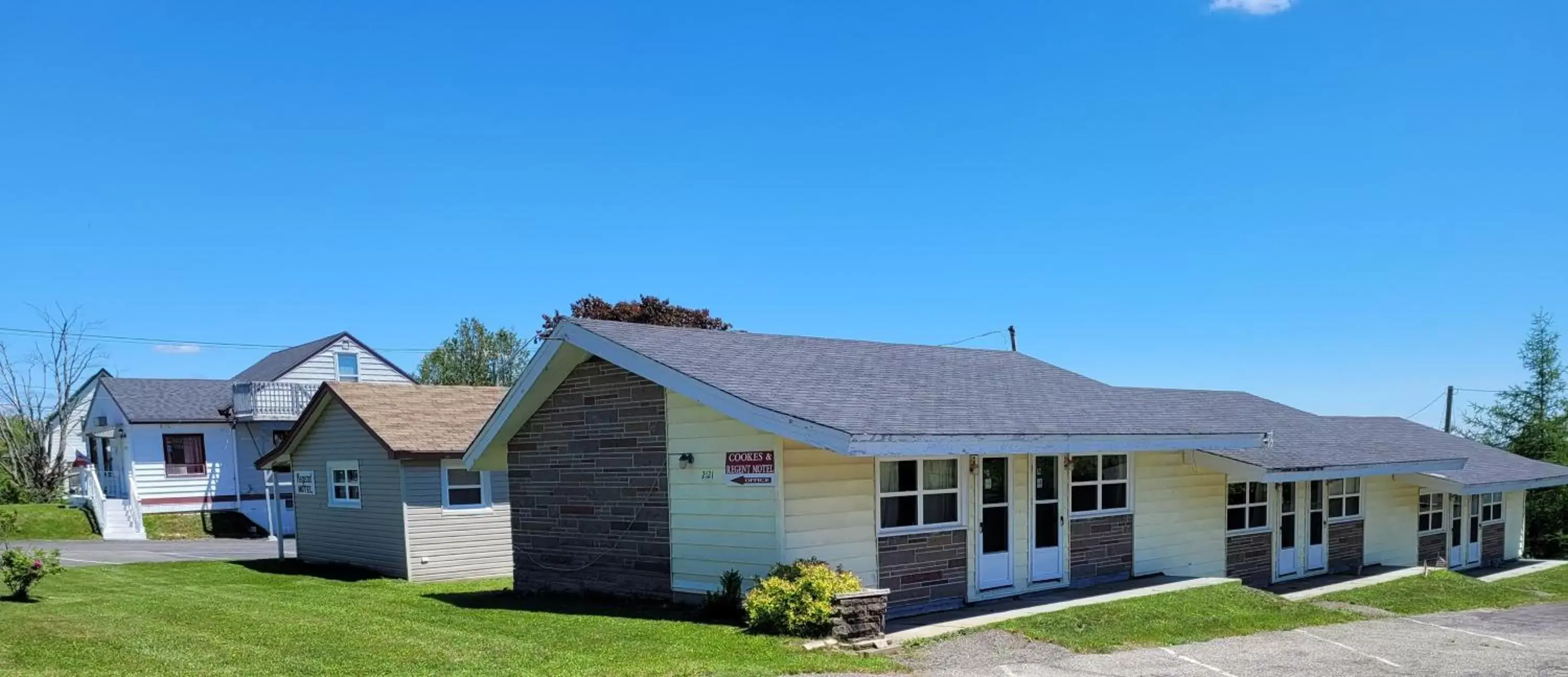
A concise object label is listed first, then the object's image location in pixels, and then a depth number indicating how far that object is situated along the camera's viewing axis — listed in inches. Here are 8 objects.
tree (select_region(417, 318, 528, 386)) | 2030.0
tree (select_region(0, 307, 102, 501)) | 1628.9
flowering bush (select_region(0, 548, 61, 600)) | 569.3
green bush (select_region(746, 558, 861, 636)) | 426.3
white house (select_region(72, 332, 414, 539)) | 1387.8
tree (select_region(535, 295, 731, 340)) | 1729.8
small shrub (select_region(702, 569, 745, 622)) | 486.6
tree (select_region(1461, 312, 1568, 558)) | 1267.2
